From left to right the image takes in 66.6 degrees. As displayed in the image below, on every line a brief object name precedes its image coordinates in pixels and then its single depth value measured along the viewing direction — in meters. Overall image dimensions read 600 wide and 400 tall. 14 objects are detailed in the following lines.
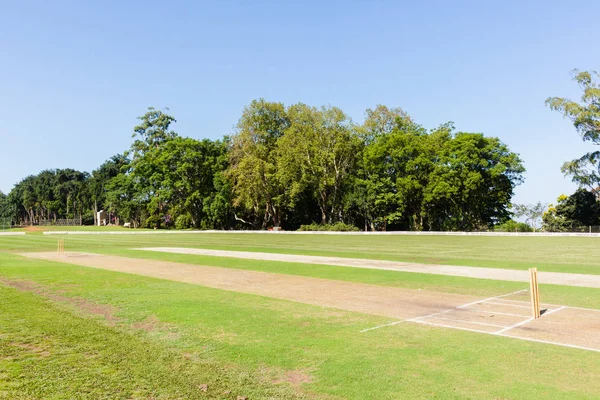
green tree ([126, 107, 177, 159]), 94.00
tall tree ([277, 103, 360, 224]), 65.56
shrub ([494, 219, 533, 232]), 55.41
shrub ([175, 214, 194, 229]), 79.88
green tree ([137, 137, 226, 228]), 78.38
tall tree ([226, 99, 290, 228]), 67.88
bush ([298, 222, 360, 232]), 63.44
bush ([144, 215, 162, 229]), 86.11
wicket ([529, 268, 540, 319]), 8.71
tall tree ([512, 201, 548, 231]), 68.75
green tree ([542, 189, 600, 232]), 53.59
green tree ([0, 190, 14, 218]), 144.77
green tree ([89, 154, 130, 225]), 113.88
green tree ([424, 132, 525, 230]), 58.84
